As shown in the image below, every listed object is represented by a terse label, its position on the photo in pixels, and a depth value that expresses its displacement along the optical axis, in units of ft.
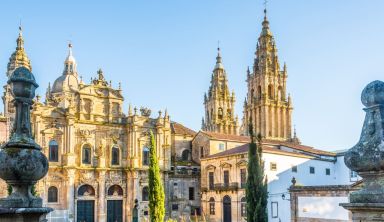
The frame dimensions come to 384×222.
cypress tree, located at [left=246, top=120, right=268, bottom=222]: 77.87
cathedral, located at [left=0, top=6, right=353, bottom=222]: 133.39
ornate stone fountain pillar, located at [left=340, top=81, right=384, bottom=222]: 14.73
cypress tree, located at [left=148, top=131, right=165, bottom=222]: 106.73
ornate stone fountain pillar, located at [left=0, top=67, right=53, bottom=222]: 16.16
